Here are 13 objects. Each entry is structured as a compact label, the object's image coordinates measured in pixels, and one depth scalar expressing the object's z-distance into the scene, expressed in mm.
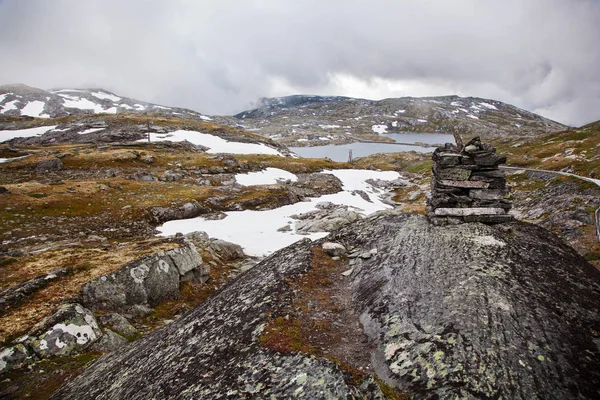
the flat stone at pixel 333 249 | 15188
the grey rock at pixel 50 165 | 58041
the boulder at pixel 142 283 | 17516
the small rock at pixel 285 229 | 38062
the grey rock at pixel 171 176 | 59969
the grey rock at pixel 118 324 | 16031
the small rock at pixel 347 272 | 13325
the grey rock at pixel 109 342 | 14508
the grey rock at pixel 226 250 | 28969
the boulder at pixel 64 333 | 13383
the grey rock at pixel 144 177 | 57512
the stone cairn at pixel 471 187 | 14812
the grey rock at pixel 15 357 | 12367
